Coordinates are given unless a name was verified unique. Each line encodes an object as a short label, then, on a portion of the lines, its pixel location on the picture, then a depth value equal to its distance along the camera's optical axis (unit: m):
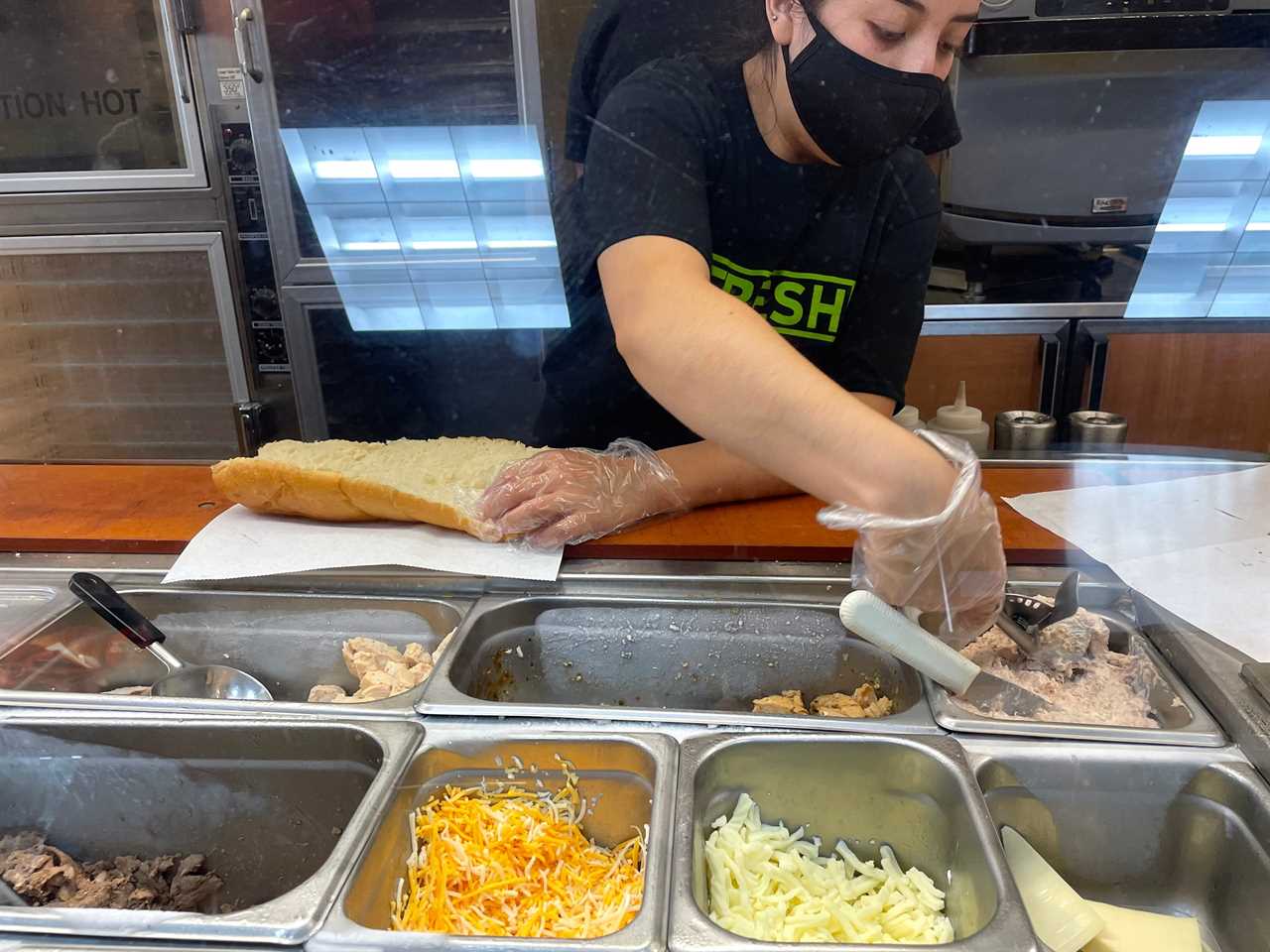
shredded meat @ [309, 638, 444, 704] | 1.08
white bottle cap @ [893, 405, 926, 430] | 1.71
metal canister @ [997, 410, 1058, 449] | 1.89
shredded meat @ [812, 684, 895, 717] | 1.08
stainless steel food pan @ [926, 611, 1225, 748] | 0.91
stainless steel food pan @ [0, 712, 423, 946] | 0.98
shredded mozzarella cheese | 0.82
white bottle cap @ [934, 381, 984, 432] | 1.74
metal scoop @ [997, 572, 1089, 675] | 1.06
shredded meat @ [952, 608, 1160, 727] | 0.98
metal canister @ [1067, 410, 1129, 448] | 1.94
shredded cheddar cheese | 0.81
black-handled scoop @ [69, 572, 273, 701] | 1.14
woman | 0.90
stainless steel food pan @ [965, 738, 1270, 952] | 0.86
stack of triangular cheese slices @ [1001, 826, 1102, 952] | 0.78
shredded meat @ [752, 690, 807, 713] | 1.06
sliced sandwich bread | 1.34
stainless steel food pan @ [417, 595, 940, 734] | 1.19
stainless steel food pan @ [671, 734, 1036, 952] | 0.82
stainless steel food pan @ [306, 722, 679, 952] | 0.82
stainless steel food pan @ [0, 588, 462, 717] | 1.21
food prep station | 0.78
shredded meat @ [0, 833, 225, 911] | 0.94
